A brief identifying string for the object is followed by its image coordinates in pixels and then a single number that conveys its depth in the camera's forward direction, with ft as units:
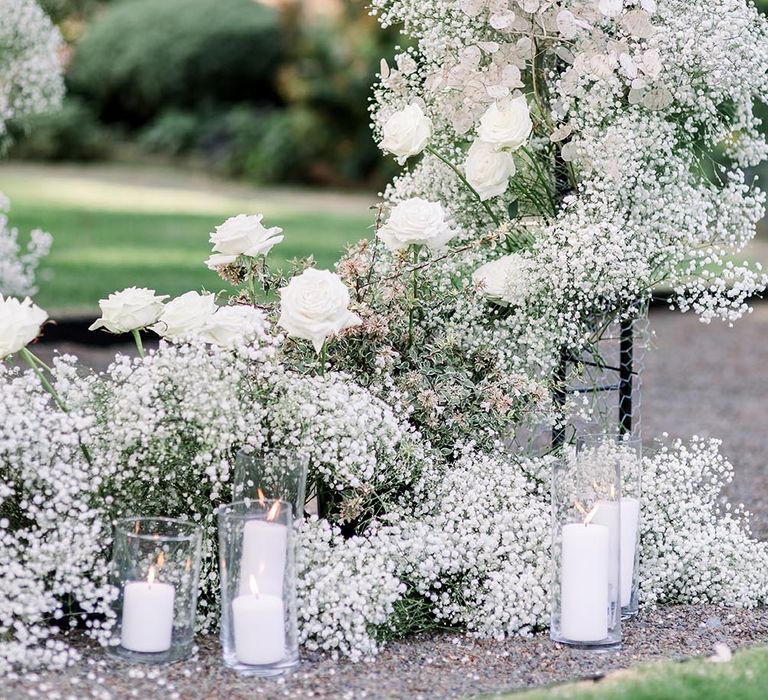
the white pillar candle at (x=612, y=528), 20.21
